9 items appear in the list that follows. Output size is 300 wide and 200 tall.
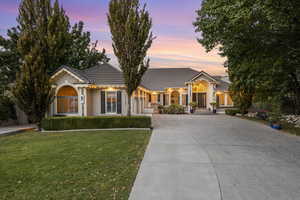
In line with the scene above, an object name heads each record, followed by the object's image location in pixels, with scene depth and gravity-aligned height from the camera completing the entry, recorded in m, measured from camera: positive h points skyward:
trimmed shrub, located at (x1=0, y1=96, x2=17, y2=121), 11.91 -0.52
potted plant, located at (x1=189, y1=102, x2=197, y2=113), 19.97 -0.48
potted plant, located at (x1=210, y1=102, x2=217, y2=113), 19.81 -0.49
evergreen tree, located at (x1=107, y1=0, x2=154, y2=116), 9.72 +4.33
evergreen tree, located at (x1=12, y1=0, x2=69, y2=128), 9.64 +3.22
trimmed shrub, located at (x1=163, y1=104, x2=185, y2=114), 19.50 -0.96
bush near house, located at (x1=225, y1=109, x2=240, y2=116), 18.11 -1.29
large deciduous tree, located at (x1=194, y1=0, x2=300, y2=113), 6.21 +3.47
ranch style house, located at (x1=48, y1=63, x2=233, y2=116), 12.91 +0.80
